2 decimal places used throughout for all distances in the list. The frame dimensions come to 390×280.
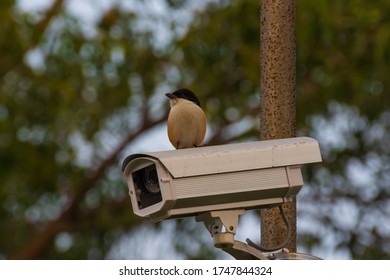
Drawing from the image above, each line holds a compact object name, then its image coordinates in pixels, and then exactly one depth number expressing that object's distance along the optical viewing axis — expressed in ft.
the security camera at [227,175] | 39.24
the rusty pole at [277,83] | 46.06
